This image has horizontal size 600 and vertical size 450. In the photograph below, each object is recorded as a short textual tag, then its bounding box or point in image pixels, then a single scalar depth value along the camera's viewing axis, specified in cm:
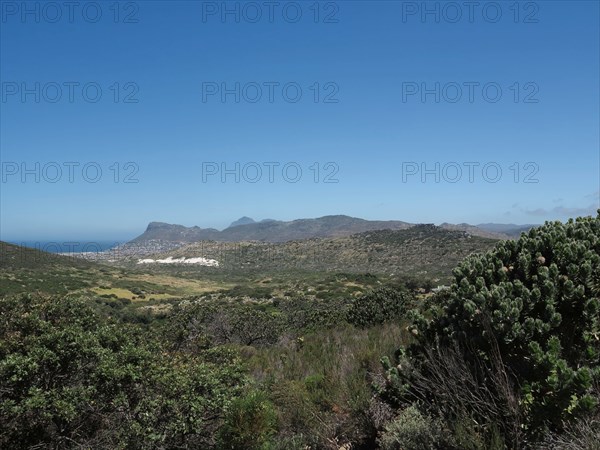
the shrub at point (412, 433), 393
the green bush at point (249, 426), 498
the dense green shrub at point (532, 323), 358
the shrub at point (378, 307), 1777
